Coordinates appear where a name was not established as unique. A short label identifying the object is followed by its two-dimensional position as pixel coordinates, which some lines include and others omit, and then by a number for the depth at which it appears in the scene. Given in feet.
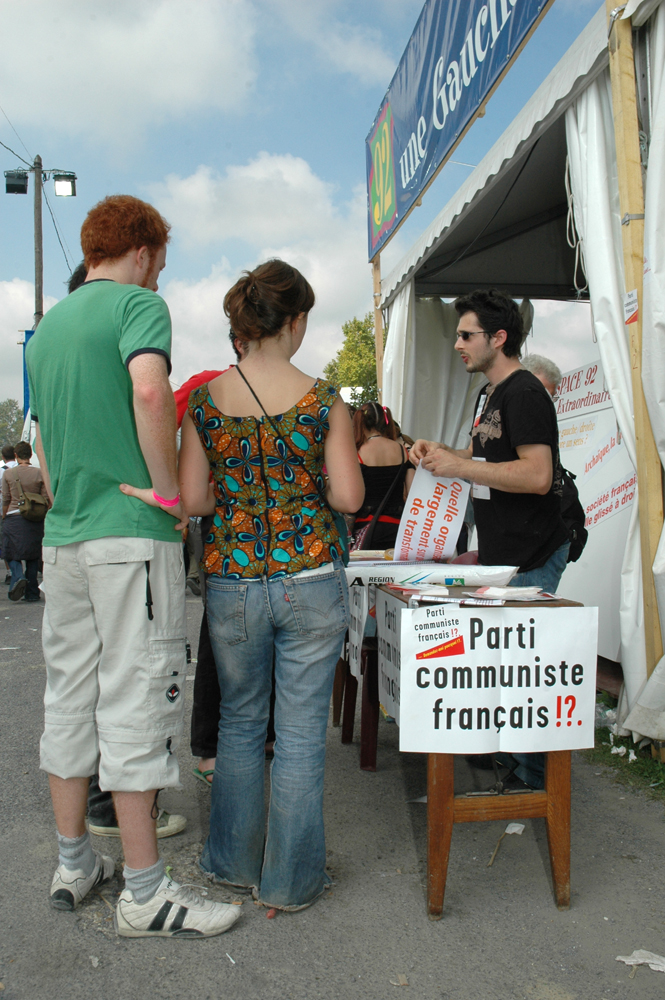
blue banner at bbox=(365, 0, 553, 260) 13.88
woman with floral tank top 7.03
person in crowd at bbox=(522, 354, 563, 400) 15.71
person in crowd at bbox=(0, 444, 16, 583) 32.30
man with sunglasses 8.76
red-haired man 6.62
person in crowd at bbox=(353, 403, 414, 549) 13.28
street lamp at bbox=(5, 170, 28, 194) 50.65
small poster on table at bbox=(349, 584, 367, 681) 10.67
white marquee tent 10.15
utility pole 55.06
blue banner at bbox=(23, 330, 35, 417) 33.11
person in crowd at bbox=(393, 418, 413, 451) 14.36
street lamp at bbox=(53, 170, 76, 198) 52.75
